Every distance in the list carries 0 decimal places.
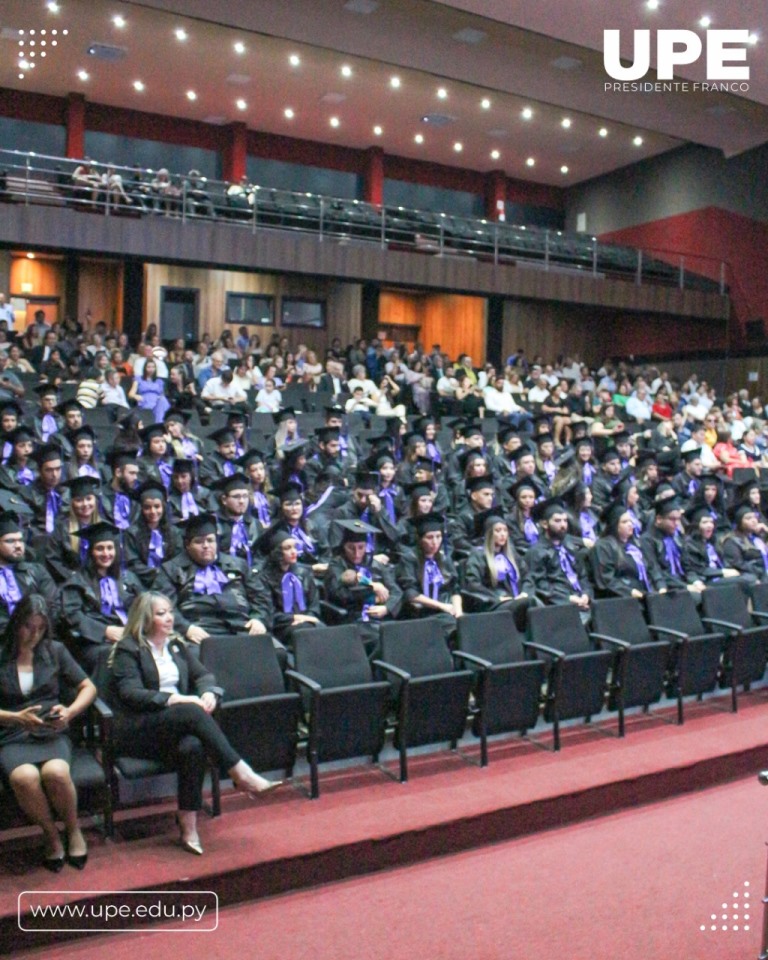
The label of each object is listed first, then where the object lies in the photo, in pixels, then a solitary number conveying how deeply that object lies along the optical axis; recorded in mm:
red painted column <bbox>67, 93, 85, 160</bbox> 15922
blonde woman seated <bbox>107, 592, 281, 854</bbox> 3697
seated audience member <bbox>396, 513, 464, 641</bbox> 5633
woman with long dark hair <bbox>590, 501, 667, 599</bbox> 6492
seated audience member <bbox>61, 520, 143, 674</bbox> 4609
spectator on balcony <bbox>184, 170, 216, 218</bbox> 13126
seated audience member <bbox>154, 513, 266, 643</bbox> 5047
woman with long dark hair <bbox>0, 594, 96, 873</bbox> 3406
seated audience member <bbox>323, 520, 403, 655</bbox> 5438
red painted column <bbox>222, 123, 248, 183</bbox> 17328
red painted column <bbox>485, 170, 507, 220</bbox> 20188
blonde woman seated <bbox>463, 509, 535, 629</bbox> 5891
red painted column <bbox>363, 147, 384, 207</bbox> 18766
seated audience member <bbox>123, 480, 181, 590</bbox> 5543
